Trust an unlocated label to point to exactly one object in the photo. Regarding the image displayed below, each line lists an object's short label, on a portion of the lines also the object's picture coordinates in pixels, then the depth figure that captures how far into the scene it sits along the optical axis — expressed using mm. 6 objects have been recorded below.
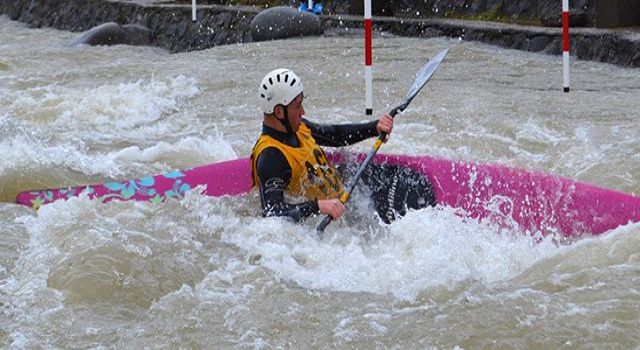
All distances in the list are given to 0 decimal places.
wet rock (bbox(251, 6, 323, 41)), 29984
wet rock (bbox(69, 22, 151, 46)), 35000
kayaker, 10312
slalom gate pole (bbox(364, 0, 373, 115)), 16672
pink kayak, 10484
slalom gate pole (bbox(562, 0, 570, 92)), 18812
